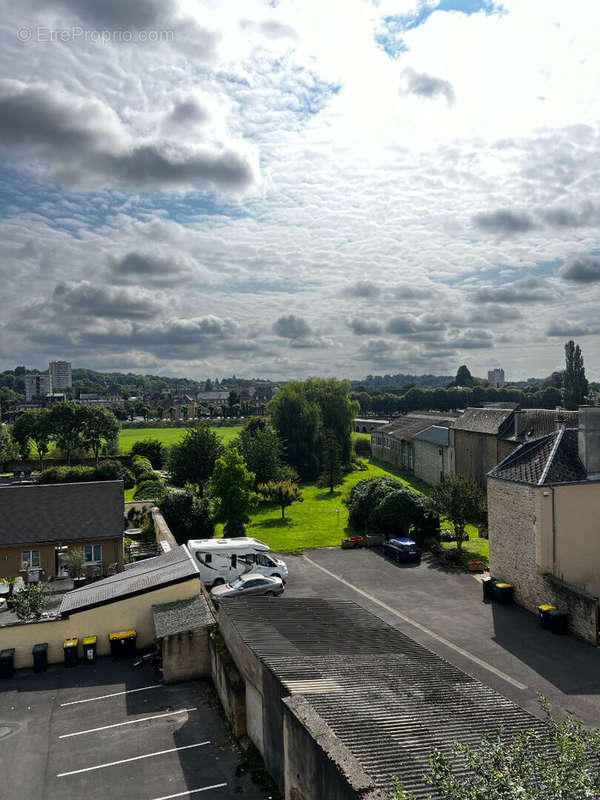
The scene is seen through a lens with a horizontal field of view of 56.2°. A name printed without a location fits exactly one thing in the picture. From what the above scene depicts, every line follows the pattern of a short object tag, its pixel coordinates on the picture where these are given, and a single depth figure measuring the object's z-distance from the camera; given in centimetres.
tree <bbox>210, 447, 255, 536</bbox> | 3547
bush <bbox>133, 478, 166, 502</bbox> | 4419
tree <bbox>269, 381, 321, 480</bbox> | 6353
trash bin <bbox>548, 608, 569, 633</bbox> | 2097
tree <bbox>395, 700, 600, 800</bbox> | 608
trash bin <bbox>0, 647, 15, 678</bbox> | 1798
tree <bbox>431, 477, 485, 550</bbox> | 3119
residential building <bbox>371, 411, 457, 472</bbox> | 6556
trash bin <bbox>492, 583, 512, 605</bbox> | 2411
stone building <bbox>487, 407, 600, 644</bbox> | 2284
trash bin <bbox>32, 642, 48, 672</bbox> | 1836
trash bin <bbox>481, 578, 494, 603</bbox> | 2461
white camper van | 2617
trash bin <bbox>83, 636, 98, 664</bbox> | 1889
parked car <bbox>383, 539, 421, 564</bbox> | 3038
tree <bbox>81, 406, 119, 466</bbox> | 6638
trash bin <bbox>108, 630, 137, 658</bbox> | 1919
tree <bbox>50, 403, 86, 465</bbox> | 6631
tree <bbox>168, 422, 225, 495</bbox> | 4944
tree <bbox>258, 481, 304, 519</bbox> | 4506
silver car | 2342
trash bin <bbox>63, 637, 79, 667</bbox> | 1862
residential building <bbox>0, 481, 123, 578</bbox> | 2798
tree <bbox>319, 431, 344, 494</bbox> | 5441
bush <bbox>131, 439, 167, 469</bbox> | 6788
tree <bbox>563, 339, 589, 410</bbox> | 9688
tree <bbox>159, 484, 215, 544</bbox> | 3494
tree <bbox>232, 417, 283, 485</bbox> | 5194
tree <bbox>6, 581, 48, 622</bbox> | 1988
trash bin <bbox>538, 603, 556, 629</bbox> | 2132
